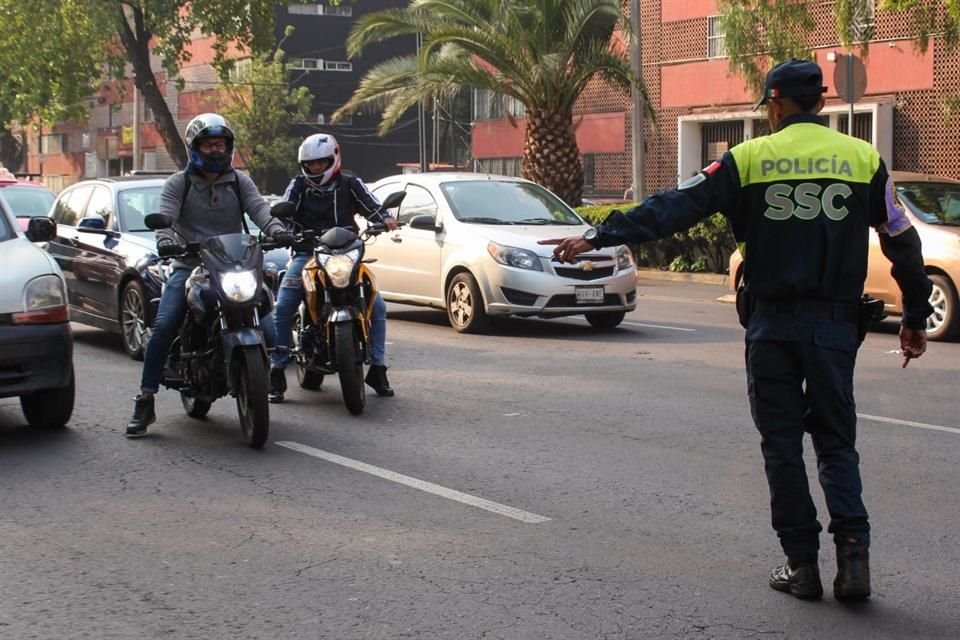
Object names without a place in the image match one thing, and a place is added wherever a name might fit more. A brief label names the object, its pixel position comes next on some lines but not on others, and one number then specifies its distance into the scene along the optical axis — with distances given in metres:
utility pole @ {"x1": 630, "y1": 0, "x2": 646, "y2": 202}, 25.42
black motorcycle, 7.98
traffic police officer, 5.04
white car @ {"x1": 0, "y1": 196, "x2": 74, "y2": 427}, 8.09
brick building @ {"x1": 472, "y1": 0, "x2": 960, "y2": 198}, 31.12
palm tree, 25.67
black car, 11.95
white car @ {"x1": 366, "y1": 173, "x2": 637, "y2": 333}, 13.96
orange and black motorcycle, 9.24
